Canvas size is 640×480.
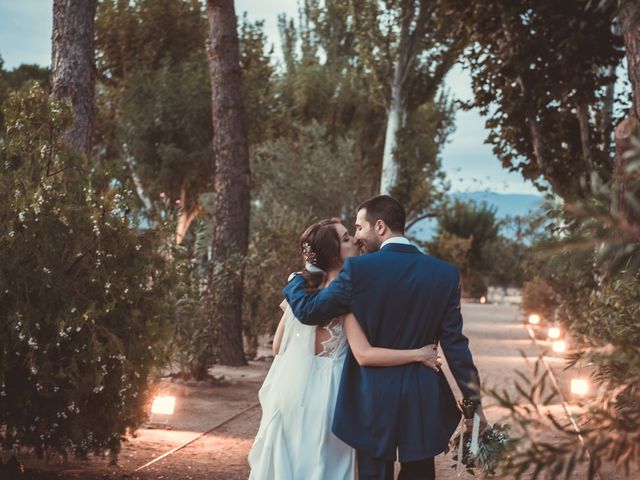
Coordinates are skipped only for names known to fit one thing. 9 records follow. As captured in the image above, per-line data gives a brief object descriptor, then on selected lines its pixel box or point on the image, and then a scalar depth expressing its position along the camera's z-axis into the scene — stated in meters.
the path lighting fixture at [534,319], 26.97
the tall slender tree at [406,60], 29.17
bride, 4.80
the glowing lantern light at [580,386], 10.61
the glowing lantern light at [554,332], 21.14
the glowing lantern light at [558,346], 18.44
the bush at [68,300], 6.05
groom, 4.22
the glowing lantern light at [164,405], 9.45
